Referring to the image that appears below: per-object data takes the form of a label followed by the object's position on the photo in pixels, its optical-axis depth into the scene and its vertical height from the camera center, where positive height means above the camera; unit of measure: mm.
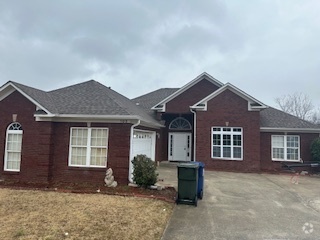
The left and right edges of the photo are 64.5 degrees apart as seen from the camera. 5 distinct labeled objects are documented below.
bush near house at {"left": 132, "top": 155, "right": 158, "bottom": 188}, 9959 -1253
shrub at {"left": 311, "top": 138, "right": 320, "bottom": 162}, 15727 -245
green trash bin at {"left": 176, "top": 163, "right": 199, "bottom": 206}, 8086 -1321
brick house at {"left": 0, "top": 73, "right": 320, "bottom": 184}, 11078 +504
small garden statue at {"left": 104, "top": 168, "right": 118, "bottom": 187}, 10562 -1669
